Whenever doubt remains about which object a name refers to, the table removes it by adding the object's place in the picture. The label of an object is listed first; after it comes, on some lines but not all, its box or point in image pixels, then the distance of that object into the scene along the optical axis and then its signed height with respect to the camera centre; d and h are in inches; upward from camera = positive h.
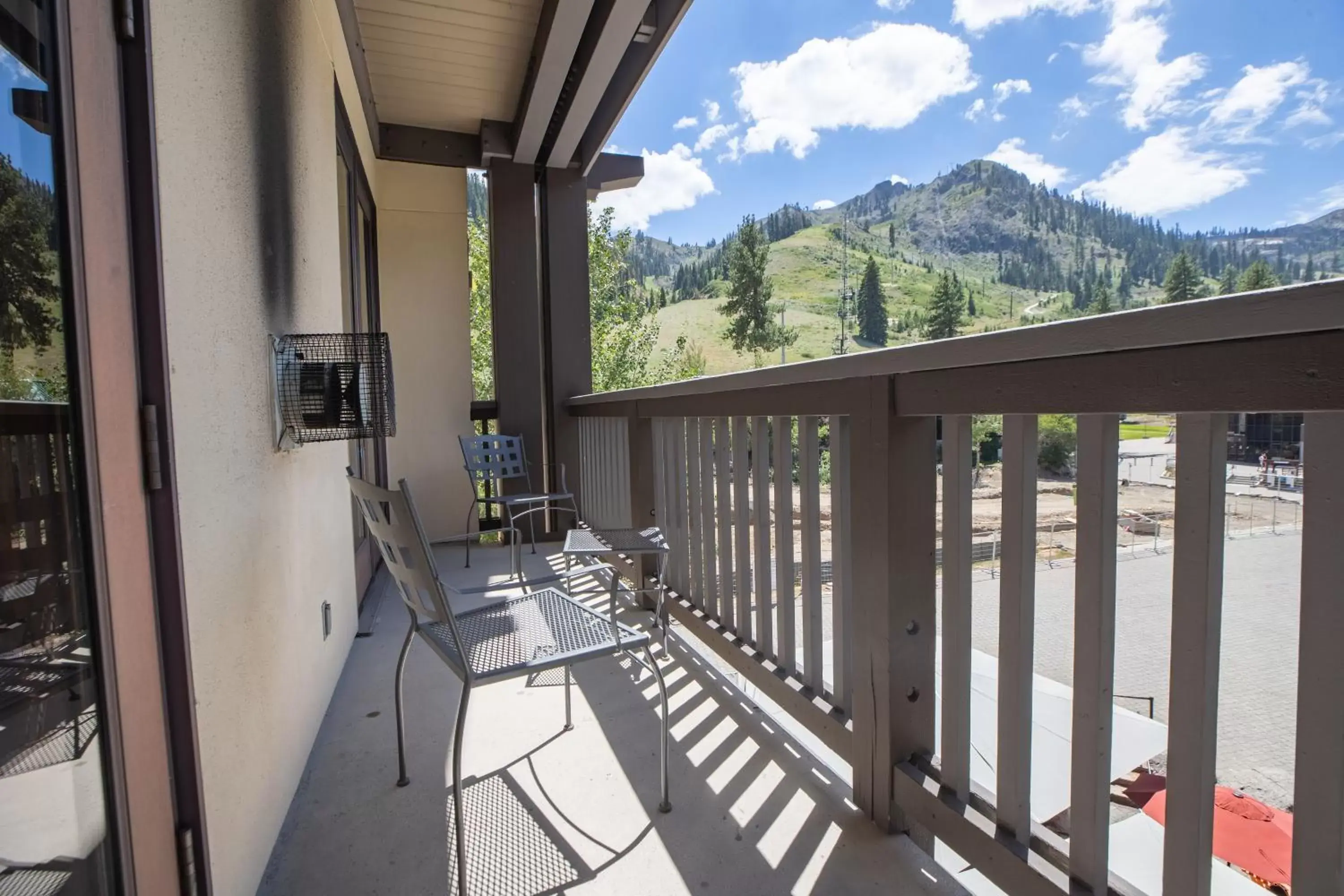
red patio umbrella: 118.8 -85.4
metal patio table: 87.1 -18.5
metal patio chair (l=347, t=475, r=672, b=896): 52.5 -20.7
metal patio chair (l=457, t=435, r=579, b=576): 169.2 -11.4
